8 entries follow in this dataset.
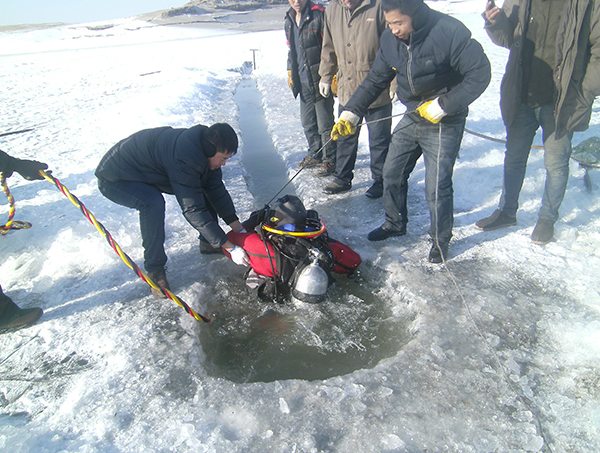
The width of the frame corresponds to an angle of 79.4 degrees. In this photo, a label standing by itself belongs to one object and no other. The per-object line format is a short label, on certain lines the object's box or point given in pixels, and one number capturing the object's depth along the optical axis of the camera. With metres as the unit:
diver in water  2.87
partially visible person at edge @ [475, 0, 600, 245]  2.82
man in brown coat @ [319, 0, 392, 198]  3.91
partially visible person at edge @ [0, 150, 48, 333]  2.74
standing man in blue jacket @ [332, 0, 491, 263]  2.68
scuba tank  2.83
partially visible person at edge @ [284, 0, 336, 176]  4.72
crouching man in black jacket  2.79
